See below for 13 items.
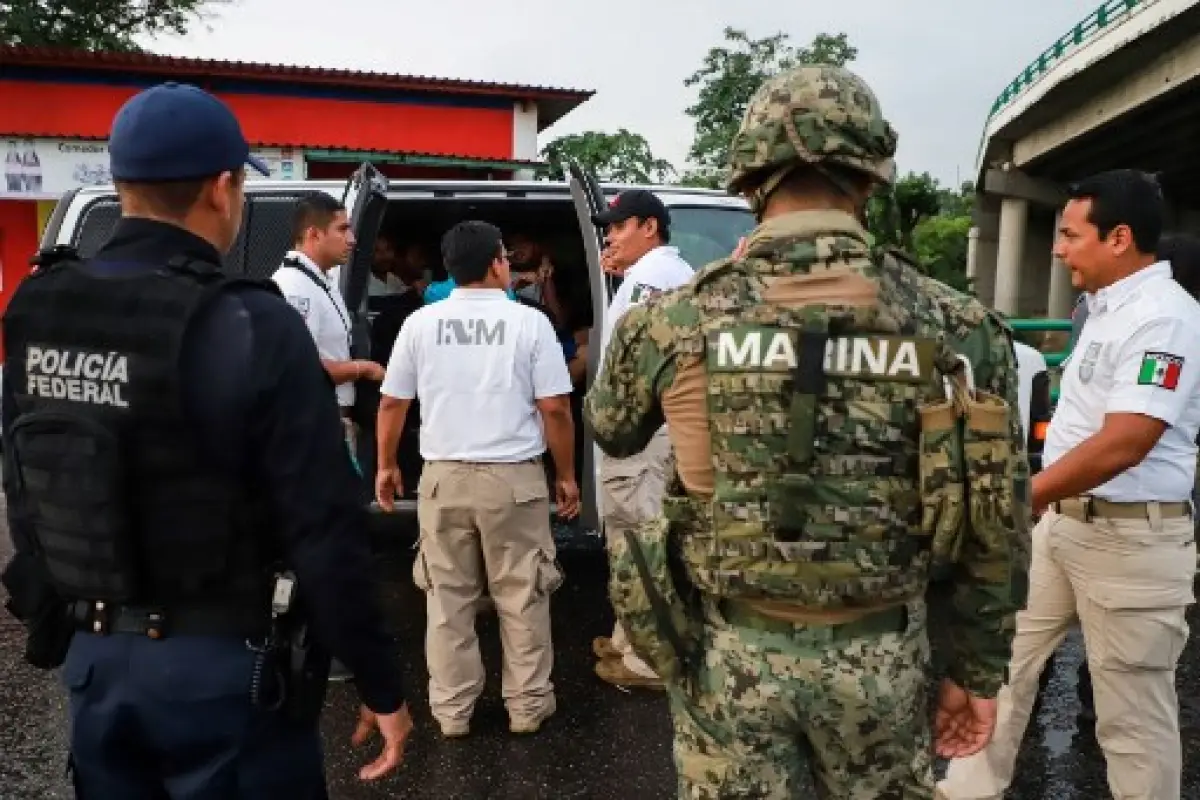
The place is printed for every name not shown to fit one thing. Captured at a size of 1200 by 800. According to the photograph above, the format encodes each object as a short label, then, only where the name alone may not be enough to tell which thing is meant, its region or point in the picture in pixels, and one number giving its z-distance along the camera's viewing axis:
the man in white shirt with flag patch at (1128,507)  2.76
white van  4.76
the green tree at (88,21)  19.20
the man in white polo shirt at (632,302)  4.30
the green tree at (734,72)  35.47
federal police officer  1.76
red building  11.80
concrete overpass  16.69
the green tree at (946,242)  43.47
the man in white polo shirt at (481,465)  3.83
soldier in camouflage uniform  1.78
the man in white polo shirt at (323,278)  4.42
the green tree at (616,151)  24.36
